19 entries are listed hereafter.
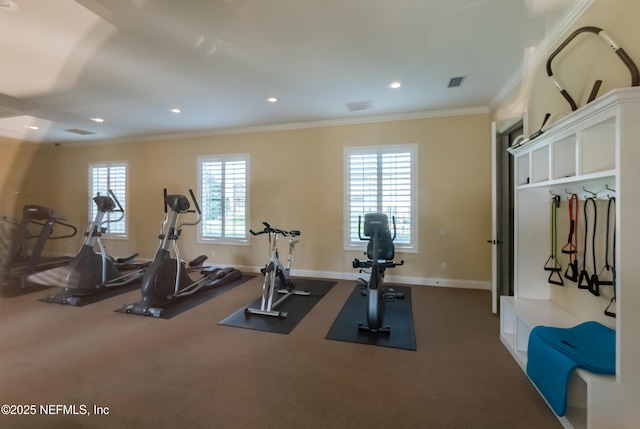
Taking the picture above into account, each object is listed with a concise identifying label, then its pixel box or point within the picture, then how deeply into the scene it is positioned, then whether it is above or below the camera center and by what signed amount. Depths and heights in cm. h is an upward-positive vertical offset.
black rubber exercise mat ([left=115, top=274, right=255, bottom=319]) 332 -117
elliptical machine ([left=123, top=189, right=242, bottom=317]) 335 -85
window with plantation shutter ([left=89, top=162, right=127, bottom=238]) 298 +38
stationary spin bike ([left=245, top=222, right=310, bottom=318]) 327 -96
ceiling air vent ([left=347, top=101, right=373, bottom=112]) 399 +170
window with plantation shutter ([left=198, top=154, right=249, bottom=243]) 538 +39
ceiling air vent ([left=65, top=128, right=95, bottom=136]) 315 +104
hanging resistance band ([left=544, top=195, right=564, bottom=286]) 237 -36
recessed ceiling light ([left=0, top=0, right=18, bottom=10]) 195 +155
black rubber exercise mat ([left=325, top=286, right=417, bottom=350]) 262 -119
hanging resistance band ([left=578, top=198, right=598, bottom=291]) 195 -27
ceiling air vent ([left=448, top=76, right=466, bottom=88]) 318 +166
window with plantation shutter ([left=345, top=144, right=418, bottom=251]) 449 +51
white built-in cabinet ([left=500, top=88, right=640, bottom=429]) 133 -16
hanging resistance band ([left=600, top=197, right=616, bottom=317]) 177 -31
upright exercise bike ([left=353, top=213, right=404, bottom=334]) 277 -61
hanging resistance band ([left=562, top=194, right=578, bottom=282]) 212 -17
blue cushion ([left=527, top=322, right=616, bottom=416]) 147 -77
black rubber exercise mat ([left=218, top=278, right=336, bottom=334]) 295 -119
